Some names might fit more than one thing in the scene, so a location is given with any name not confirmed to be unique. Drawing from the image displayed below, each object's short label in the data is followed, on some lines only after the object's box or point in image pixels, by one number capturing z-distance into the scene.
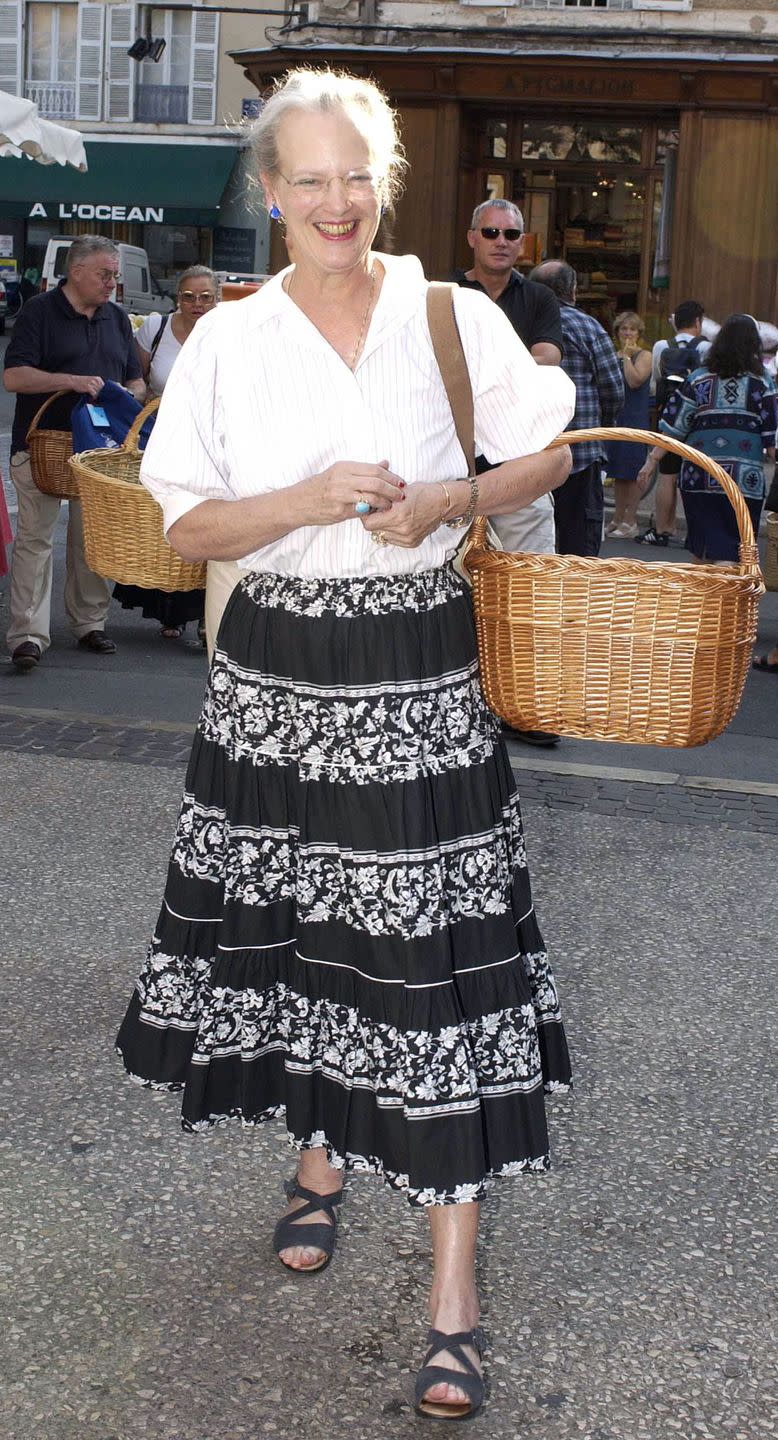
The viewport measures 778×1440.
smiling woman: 2.59
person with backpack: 12.74
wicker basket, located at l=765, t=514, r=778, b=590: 8.38
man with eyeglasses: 7.63
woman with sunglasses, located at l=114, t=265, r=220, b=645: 8.20
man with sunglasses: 6.48
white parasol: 9.21
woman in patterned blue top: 8.76
